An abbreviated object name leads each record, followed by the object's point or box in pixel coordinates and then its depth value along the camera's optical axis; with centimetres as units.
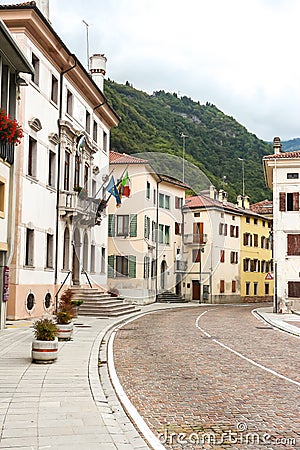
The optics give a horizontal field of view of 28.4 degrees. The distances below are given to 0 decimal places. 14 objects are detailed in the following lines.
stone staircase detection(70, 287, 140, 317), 2874
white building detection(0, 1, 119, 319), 2334
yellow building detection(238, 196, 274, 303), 6247
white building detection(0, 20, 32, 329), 1820
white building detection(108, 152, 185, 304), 4622
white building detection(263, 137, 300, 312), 3962
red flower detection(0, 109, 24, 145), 1697
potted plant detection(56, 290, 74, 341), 1673
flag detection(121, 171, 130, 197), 4513
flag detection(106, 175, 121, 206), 3406
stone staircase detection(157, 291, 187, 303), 5225
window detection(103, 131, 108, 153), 3947
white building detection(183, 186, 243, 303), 5744
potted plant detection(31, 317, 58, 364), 1225
